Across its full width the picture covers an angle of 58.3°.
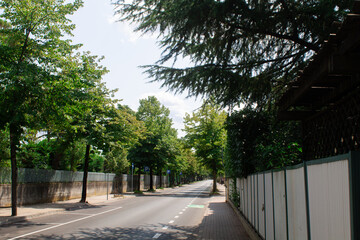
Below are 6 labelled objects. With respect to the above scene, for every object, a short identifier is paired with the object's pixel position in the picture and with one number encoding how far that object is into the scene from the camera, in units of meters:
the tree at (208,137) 38.26
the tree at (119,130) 21.00
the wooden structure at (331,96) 3.37
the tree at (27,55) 12.56
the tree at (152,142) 40.44
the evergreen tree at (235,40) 7.41
